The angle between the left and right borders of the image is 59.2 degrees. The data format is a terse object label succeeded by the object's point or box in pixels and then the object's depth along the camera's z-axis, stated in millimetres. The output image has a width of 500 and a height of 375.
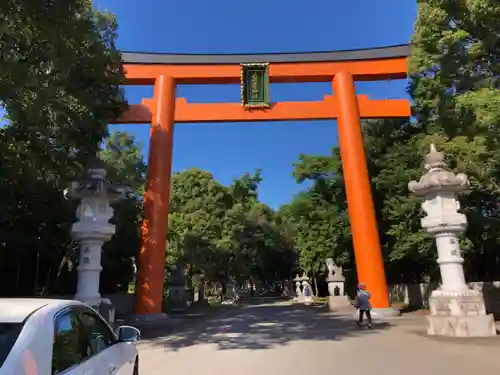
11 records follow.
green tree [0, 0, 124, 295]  8180
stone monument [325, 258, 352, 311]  20767
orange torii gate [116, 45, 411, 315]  17125
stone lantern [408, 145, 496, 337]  9445
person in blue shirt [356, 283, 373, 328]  11961
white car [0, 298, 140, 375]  2158
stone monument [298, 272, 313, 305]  31500
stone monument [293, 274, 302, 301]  34638
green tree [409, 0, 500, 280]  9281
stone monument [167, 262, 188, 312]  23359
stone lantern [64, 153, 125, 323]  10945
